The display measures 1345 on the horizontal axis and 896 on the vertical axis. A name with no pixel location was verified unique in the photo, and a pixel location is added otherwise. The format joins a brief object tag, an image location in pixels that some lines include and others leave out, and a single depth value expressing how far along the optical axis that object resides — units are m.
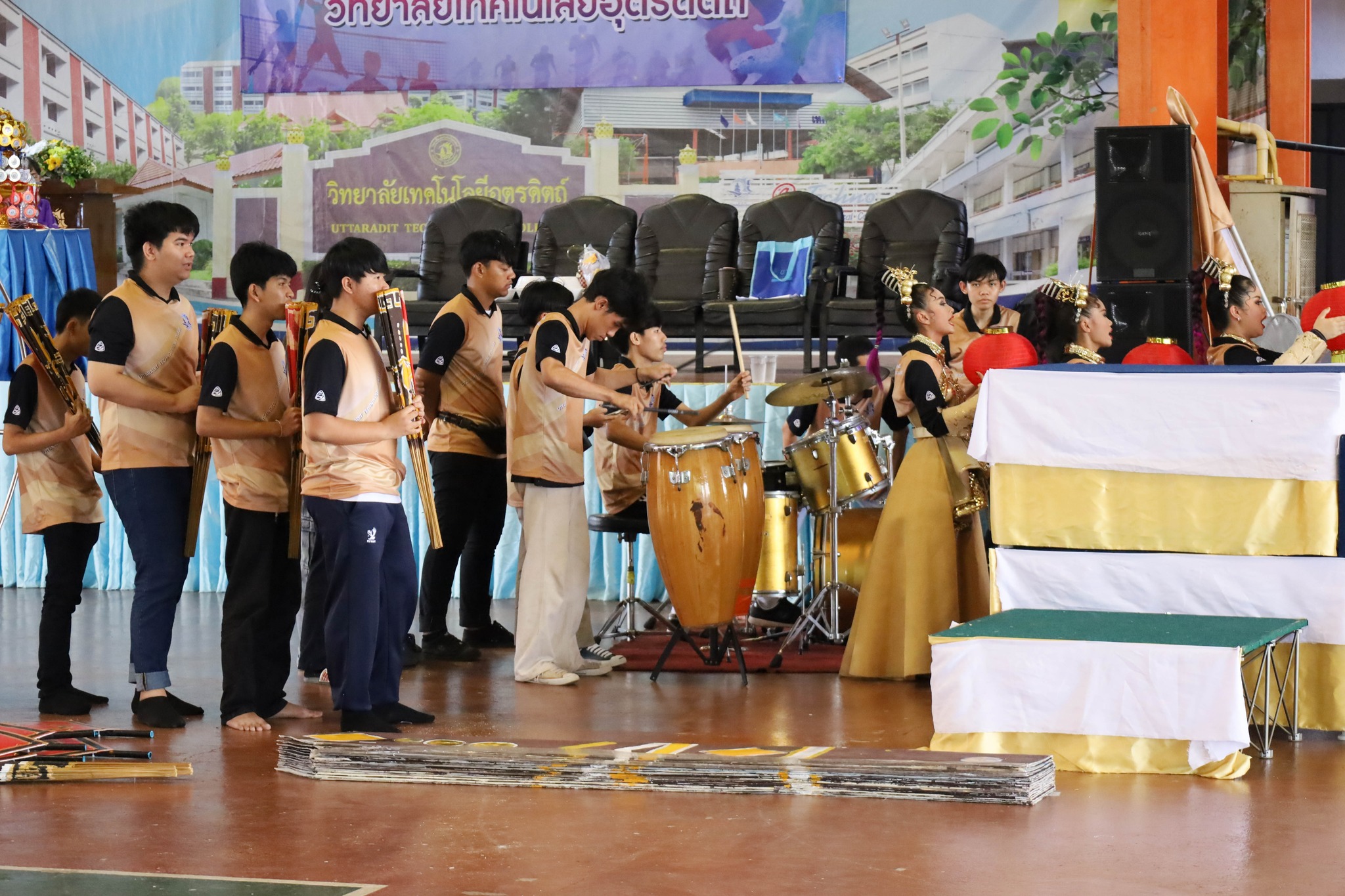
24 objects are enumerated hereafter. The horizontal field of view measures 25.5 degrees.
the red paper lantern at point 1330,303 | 9.71
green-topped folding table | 7.20
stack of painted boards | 6.88
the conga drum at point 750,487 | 10.33
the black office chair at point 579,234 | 19.84
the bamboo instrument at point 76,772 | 7.38
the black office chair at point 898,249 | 17.85
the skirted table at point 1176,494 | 8.11
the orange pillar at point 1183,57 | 15.37
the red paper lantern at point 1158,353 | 10.72
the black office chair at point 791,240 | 17.86
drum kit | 10.21
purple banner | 22.44
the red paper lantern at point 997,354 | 9.53
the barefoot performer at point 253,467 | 8.81
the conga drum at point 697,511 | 10.19
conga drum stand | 10.50
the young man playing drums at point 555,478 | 10.34
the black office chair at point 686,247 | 19.30
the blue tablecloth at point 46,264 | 18.80
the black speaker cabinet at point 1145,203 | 11.57
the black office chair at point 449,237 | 20.00
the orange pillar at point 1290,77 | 18.47
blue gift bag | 18.53
